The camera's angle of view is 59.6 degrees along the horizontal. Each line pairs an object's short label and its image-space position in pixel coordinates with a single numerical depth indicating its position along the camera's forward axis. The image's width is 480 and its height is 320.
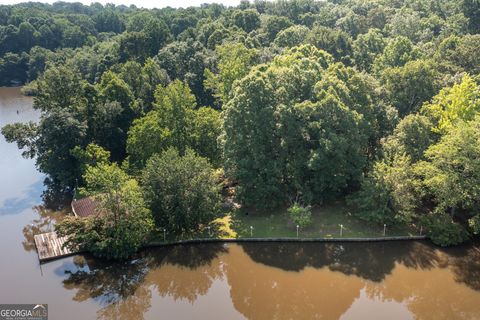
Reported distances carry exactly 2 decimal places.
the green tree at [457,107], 36.94
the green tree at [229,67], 46.88
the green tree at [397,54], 53.25
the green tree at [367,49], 61.56
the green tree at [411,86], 43.69
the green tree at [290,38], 67.81
